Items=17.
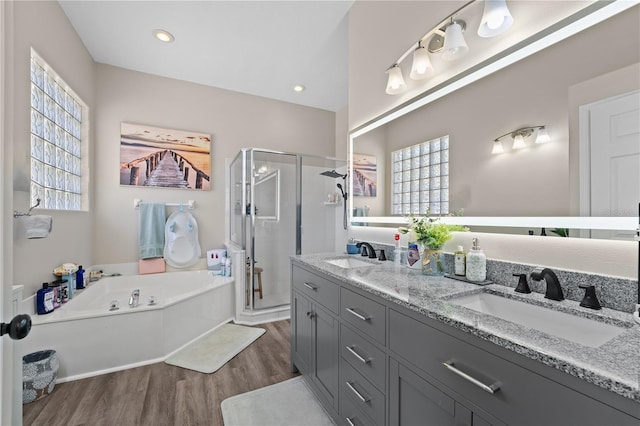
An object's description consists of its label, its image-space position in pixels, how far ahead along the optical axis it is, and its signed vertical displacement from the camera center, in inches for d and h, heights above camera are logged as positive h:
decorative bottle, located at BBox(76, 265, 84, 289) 104.6 -25.1
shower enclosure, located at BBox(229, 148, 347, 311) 125.0 +0.0
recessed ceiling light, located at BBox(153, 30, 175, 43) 103.3 +68.0
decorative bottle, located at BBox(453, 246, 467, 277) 52.2 -9.4
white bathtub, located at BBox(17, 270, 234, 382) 77.6 -36.4
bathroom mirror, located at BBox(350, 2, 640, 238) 36.9 +15.8
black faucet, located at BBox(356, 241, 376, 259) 80.1 -10.9
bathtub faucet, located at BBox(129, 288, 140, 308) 91.7 -30.3
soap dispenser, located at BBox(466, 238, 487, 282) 48.8 -9.3
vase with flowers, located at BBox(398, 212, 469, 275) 56.2 -6.0
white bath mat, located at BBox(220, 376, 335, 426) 62.8 -47.6
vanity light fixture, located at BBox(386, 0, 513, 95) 47.0 +34.6
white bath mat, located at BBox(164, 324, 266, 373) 86.0 -47.1
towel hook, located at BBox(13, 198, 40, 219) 71.9 +0.1
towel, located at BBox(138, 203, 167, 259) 128.8 -7.9
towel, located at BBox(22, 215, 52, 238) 71.0 -3.2
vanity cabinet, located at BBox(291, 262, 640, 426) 22.9 -19.2
